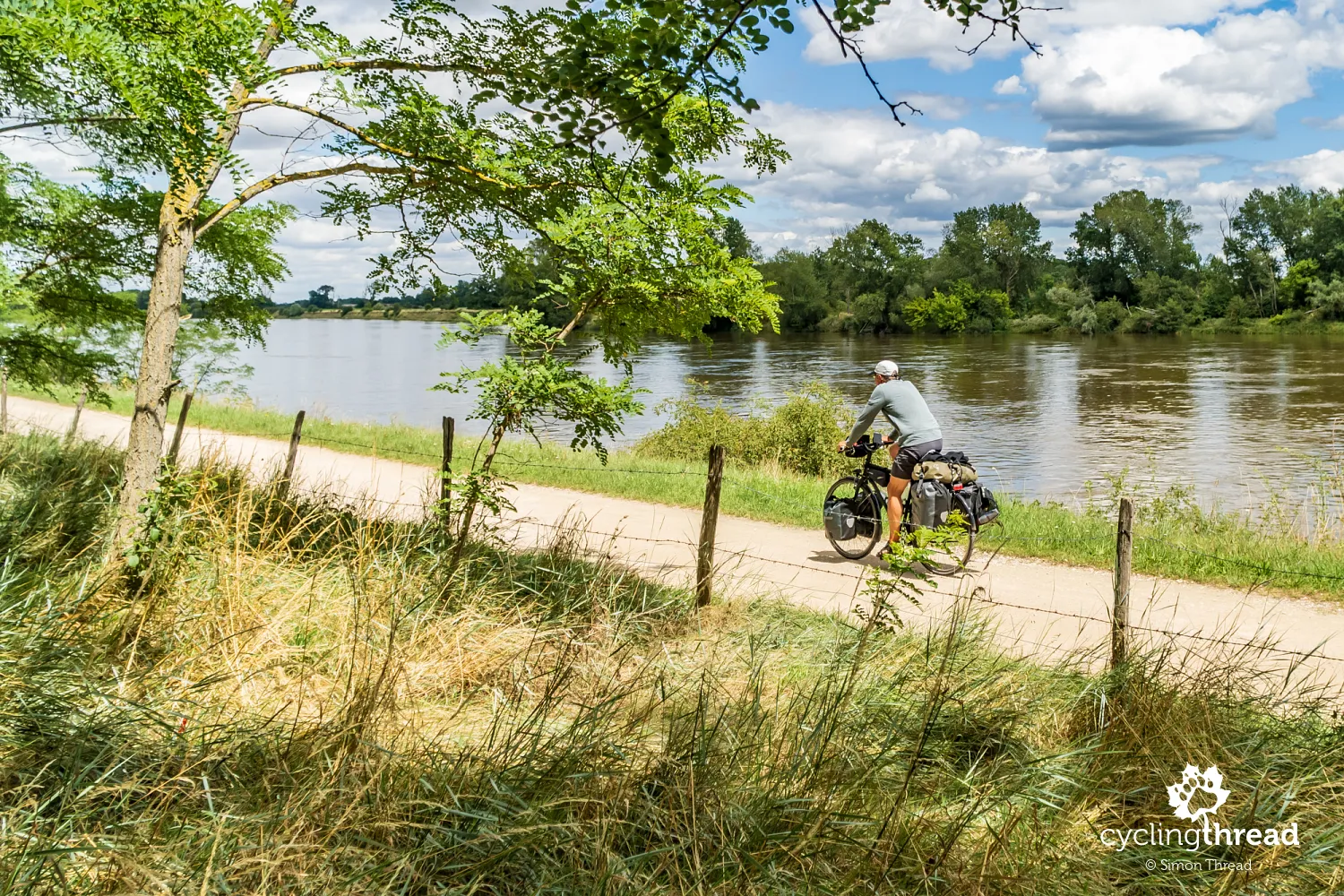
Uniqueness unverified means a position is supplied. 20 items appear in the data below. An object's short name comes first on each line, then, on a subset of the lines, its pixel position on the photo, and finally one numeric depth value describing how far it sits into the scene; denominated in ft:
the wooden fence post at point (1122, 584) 16.22
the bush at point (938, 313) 282.77
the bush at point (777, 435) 55.16
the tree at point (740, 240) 265.17
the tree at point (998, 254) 311.88
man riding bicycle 27.81
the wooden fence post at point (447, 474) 21.50
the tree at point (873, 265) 300.20
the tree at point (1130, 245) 303.89
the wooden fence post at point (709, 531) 21.21
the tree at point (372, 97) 15.29
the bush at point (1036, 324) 280.92
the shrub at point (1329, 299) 229.45
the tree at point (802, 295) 296.92
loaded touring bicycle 27.43
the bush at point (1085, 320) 261.03
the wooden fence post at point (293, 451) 33.80
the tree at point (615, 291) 20.92
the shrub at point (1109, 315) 268.21
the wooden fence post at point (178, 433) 39.60
